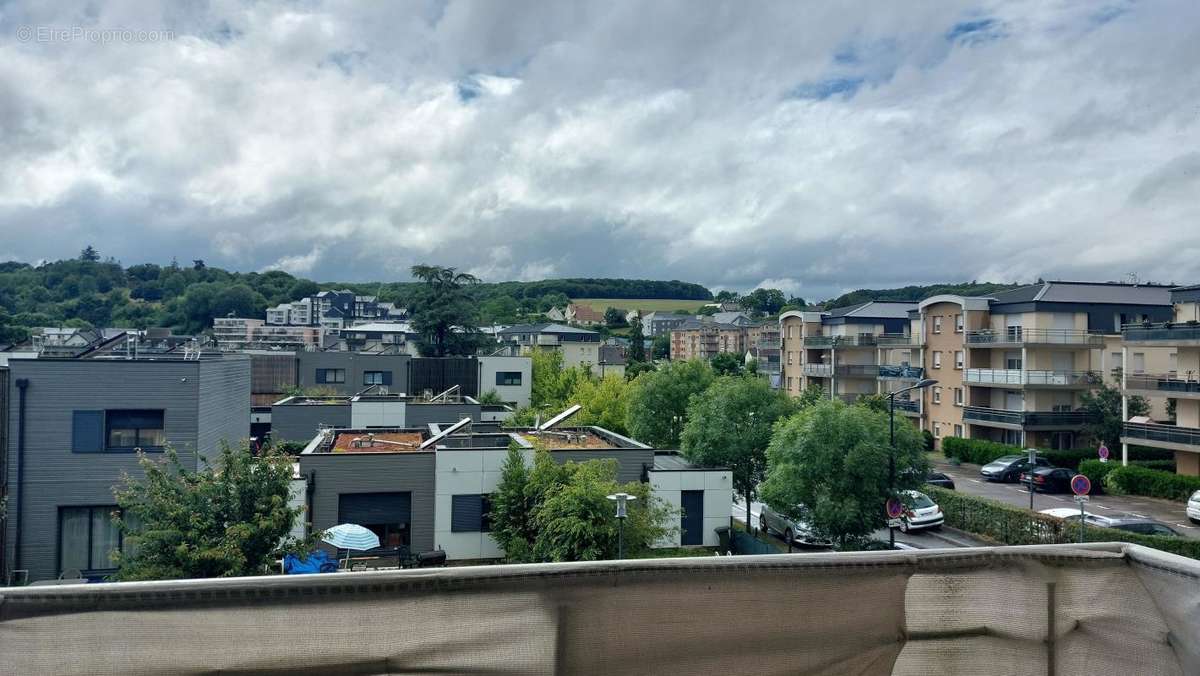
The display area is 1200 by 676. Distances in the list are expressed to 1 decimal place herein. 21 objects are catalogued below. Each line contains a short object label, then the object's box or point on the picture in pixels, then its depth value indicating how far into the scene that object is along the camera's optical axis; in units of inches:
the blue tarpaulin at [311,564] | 593.0
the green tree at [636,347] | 3631.9
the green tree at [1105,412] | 1448.1
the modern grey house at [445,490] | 823.1
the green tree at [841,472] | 744.3
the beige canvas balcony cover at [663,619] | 79.8
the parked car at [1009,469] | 1341.0
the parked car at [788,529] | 807.3
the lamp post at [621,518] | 640.4
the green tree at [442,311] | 2824.8
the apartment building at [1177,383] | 1213.2
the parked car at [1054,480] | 1250.9
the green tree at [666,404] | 1386.6
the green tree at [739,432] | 1074.7
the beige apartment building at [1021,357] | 1556.3
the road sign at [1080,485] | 728.3
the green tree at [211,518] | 502.0
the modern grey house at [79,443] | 694.5
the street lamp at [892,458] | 753.0
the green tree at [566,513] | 696.4
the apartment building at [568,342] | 3297.2
